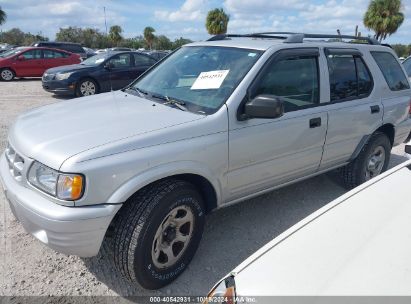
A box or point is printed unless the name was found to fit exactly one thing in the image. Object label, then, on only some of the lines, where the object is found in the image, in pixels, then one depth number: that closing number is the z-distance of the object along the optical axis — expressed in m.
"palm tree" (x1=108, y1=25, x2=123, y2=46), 60.25
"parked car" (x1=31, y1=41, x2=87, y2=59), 23.00
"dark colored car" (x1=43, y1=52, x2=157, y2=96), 10.80
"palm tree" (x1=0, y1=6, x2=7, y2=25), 57.62
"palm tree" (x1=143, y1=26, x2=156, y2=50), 59.31
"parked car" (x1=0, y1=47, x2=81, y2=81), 15.23
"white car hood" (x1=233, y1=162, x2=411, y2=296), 1.40
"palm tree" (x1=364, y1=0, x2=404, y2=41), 31.14
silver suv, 2.35
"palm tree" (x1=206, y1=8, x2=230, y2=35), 41.28
